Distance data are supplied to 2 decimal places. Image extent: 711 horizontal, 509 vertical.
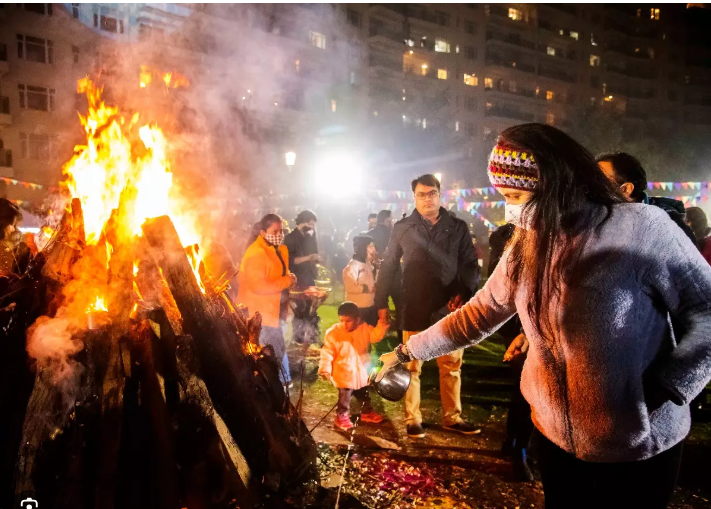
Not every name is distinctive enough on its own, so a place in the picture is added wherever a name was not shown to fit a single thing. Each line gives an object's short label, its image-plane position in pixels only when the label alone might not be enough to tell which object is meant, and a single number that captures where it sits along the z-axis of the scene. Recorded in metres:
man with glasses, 5.46
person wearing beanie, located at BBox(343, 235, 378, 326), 8.18
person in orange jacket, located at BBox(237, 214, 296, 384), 6.49
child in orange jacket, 5.78
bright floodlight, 33.03
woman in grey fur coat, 1.86
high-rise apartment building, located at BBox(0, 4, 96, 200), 31.12
